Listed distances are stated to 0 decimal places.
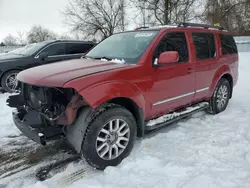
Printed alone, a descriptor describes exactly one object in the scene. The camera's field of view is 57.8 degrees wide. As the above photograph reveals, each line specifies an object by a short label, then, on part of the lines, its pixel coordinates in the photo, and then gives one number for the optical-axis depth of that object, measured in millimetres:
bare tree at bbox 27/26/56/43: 52466
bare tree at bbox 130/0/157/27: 18094
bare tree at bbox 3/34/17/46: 54819
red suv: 2715
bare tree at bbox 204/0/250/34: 19750
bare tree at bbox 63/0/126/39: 26969
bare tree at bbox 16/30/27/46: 46250
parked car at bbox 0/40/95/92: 6992
